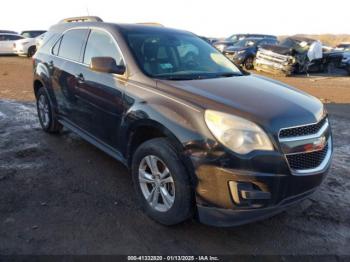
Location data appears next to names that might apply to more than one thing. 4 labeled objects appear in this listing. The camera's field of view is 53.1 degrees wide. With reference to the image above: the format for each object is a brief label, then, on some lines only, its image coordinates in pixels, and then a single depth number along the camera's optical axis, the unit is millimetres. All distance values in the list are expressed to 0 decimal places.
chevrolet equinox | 2768
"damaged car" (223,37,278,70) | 18344
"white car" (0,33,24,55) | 23531
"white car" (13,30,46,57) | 22453
